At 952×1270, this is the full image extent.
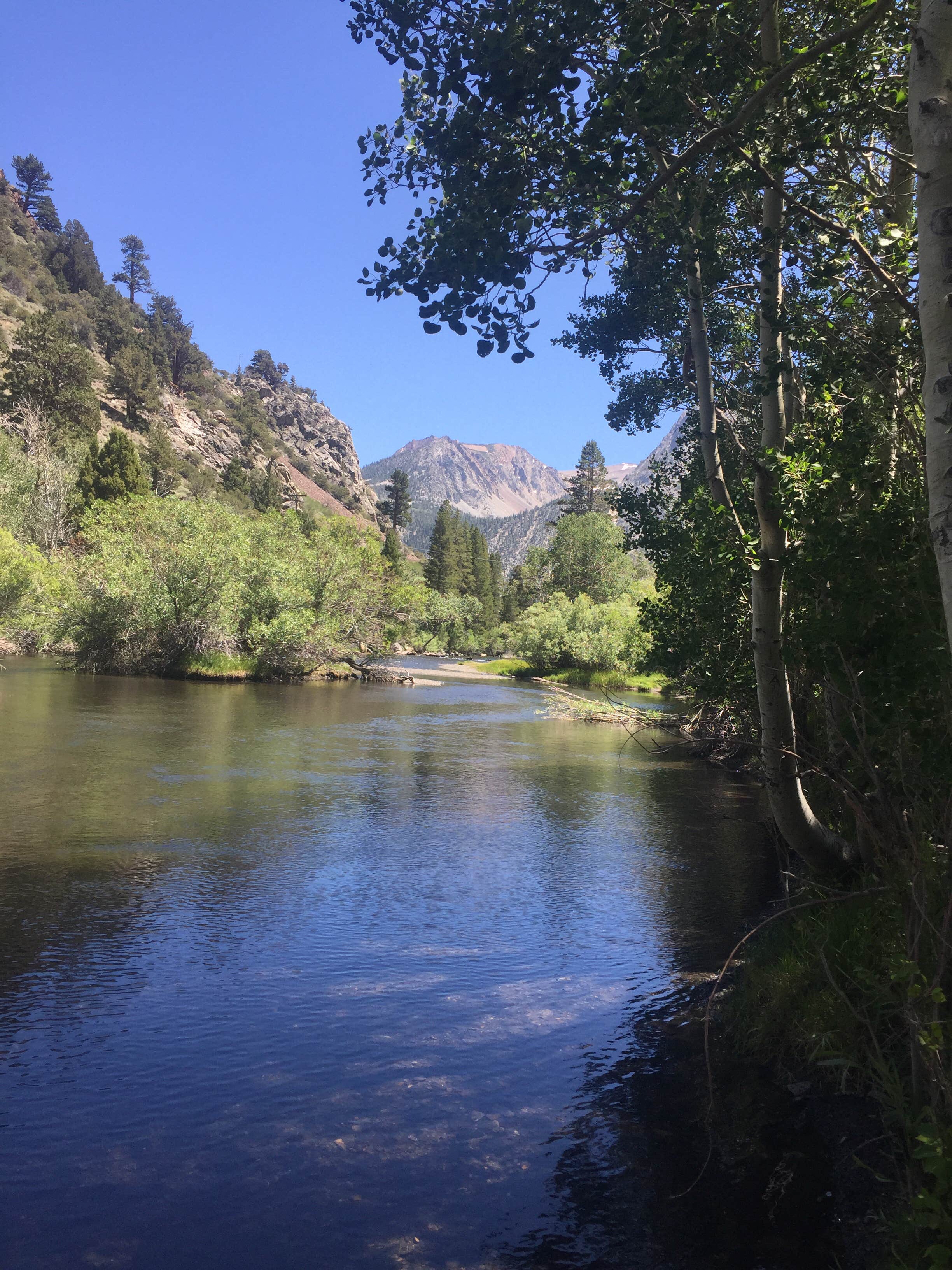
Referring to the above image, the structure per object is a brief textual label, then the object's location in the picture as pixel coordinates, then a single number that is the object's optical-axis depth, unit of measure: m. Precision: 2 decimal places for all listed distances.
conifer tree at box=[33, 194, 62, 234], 156.75
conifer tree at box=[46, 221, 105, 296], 147.25
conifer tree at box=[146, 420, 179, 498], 104.44
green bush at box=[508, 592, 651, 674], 63.34
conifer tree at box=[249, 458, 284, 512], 126.88
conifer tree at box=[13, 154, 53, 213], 156.75
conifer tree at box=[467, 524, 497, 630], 125.44
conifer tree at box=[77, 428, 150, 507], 82.62
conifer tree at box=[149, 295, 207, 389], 154.75
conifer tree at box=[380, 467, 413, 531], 160.50
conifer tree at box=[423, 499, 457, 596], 128.38
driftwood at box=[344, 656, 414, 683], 59.38
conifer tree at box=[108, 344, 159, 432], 122.50
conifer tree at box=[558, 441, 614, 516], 120.50
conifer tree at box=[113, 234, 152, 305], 167.38
